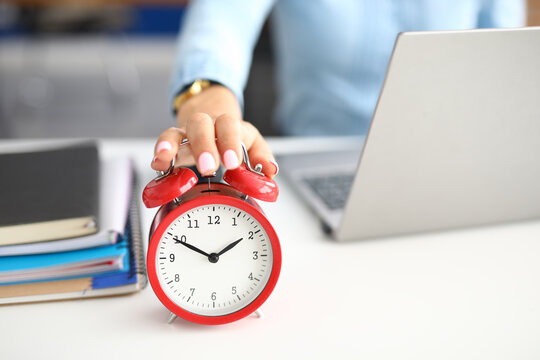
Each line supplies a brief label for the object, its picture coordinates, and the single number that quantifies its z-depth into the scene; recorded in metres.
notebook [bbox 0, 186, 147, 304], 0.62
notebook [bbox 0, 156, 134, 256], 0.60
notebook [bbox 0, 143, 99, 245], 0.60
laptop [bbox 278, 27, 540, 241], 0.60
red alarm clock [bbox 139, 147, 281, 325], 0.53
